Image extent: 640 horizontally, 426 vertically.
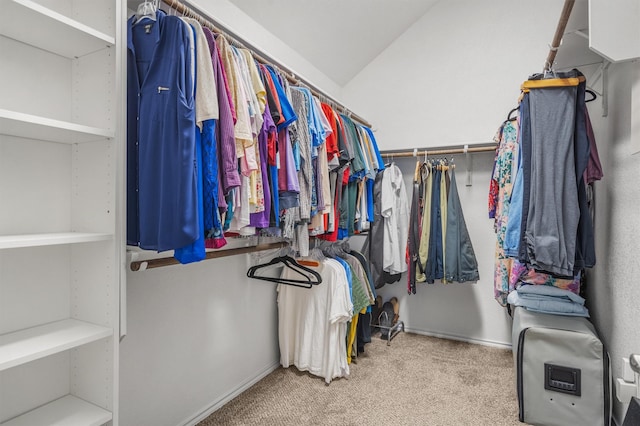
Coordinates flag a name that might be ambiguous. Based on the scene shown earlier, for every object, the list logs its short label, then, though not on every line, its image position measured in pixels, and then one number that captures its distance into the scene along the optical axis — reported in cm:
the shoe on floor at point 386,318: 320
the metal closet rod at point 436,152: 297
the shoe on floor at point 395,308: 335
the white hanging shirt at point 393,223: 295
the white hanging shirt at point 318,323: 232
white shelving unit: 109
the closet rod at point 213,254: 146
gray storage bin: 176
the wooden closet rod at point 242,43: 140
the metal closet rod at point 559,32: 158
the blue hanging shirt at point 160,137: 117
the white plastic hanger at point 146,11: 126
